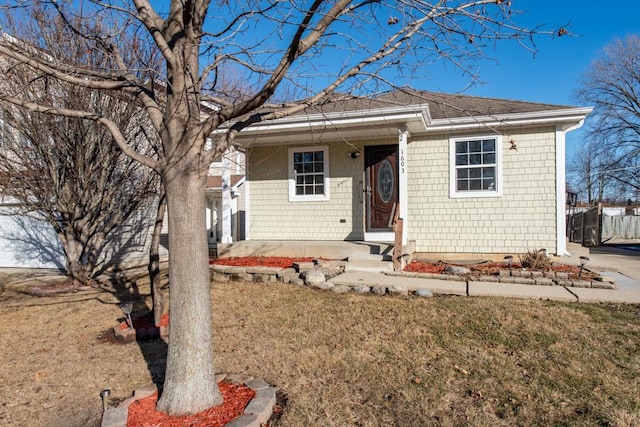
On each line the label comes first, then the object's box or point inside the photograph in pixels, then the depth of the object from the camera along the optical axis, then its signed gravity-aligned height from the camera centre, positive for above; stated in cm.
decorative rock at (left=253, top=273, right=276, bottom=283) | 740 -119
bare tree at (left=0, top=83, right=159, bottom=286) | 754 +79
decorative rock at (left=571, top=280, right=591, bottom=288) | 662 -119
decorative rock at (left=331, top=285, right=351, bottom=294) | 666 -126
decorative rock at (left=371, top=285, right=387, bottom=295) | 643 -123
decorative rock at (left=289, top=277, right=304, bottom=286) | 712 -122
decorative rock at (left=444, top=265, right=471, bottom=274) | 779 -114
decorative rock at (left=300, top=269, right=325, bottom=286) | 697 -113
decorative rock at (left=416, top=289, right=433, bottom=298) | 620 -124
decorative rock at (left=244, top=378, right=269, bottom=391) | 331 -139
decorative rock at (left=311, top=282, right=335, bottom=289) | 682 -123
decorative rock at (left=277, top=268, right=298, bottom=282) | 732 -112
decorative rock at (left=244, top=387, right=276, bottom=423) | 287 -137
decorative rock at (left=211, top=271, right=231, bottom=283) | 769 -122
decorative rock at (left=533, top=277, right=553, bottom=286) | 676 -118
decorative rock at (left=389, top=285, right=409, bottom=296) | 636 -122
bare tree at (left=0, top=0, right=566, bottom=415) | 290 +49
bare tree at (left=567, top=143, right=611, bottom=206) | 3881 +245
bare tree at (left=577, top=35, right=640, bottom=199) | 2511 +475
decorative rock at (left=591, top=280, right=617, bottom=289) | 657 -120
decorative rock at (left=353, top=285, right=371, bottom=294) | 658 -124
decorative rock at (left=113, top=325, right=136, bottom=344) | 474 -140
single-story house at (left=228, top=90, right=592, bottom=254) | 887 +74
